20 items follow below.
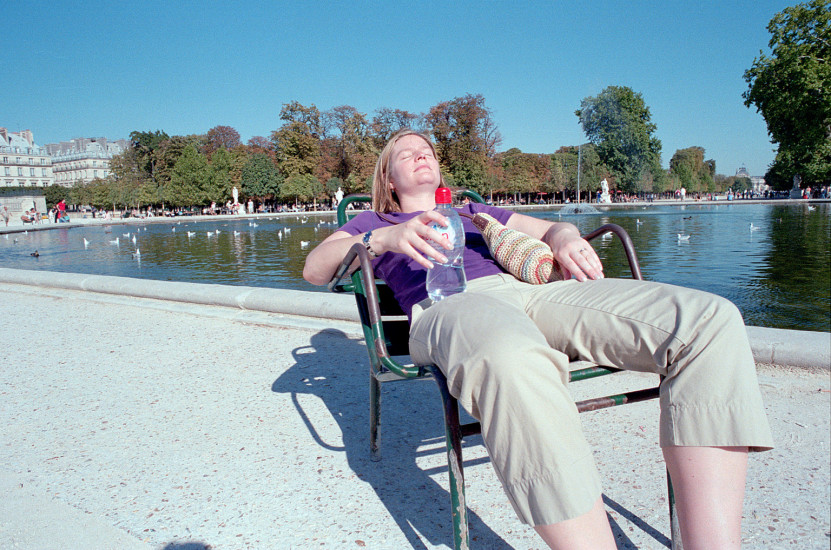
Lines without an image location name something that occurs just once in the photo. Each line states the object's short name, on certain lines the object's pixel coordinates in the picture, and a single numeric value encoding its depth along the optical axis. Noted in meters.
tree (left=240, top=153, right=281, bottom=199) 63.41
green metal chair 1.52
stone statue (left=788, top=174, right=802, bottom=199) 58.58
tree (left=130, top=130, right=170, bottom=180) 78.31
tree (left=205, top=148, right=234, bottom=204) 65.75
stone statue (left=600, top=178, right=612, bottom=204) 60.11
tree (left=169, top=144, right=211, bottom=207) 65.75
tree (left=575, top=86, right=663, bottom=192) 61.66
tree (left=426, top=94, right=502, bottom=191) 58.69
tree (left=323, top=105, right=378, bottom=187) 61.62
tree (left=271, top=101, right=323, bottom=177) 62.75
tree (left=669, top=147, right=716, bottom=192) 98.81
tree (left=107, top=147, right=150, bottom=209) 73.56
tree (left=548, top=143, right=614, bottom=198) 67.31
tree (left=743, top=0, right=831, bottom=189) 36.44
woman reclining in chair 1.23
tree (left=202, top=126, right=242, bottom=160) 79.96
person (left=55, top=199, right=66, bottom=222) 51.07
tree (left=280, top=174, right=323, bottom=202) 61.75
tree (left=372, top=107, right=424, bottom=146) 60.66
